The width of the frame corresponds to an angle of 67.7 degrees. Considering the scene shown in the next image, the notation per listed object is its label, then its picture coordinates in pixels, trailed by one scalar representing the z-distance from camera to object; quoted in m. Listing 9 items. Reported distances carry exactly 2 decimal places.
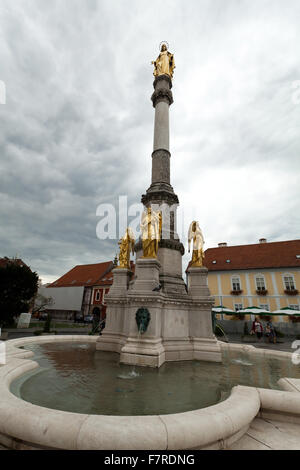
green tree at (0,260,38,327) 23.44
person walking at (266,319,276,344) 17.32
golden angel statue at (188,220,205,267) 9.29
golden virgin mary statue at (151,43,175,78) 14.56
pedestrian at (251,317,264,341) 18.08
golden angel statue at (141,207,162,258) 8.16
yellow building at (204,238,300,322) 30.30
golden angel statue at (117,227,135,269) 10.10
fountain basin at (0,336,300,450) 2.15
